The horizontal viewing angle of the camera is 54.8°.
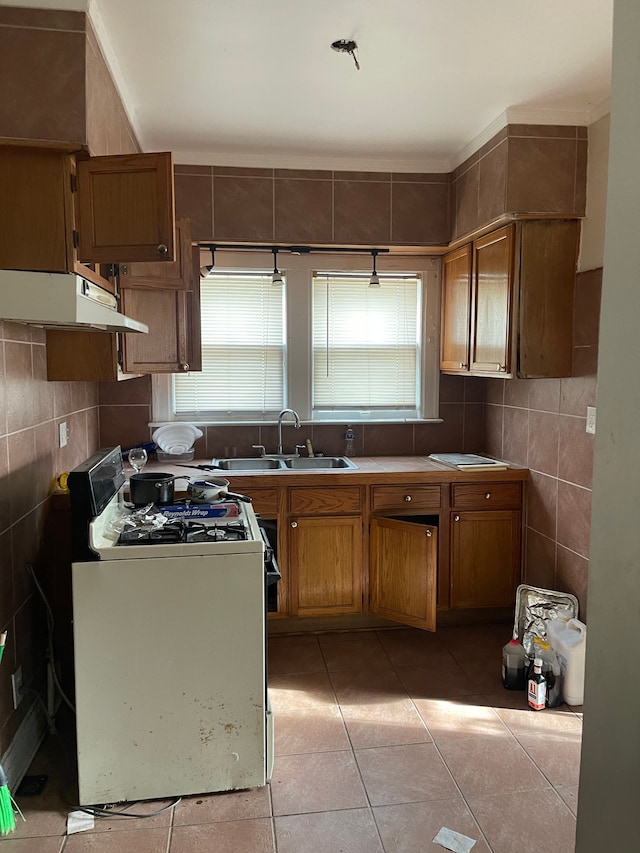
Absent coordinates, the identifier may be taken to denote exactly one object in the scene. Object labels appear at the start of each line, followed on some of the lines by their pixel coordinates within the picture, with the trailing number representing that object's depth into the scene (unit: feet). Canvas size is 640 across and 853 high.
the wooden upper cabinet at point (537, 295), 10.00
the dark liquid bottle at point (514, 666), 9.28
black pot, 8.39
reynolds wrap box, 7.89
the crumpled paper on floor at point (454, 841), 6.17
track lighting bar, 12.02
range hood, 5.41
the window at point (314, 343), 12.51
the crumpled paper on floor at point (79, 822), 6.46
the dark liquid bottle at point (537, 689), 8.72
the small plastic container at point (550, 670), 8.89
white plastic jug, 8.89
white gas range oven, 6.70
